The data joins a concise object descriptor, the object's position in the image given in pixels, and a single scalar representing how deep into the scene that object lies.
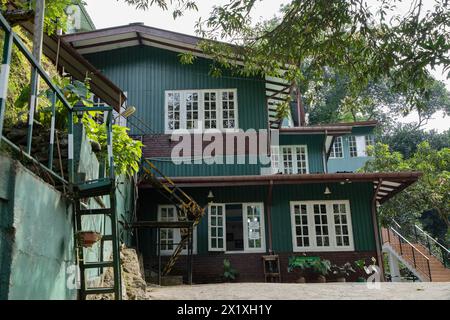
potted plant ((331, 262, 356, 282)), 13.59
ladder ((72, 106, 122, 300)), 4.90
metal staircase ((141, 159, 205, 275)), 12.67
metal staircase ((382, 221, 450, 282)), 15.50
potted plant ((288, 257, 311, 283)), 13.54
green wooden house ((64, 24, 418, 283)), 13.80
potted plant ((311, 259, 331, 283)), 13.39
